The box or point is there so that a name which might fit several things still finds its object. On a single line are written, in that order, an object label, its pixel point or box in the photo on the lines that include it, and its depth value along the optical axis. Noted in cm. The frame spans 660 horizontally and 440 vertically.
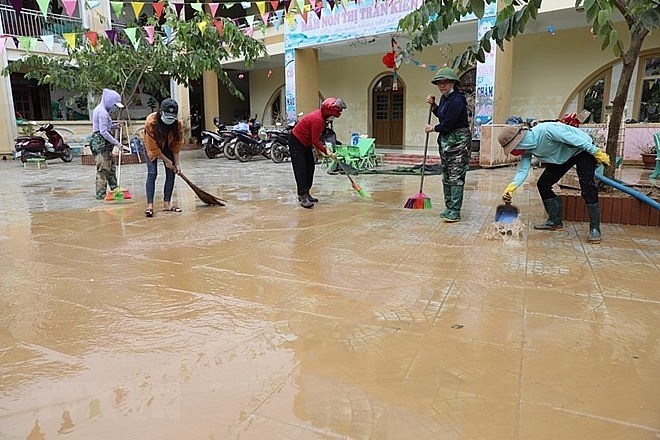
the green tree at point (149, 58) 1108
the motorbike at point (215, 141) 1280
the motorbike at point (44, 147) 1202
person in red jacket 552
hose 409
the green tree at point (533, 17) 289
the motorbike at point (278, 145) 1170
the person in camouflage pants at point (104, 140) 632
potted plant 884
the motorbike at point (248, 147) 1228
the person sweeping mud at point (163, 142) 505
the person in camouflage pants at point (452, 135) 473
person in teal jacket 395
